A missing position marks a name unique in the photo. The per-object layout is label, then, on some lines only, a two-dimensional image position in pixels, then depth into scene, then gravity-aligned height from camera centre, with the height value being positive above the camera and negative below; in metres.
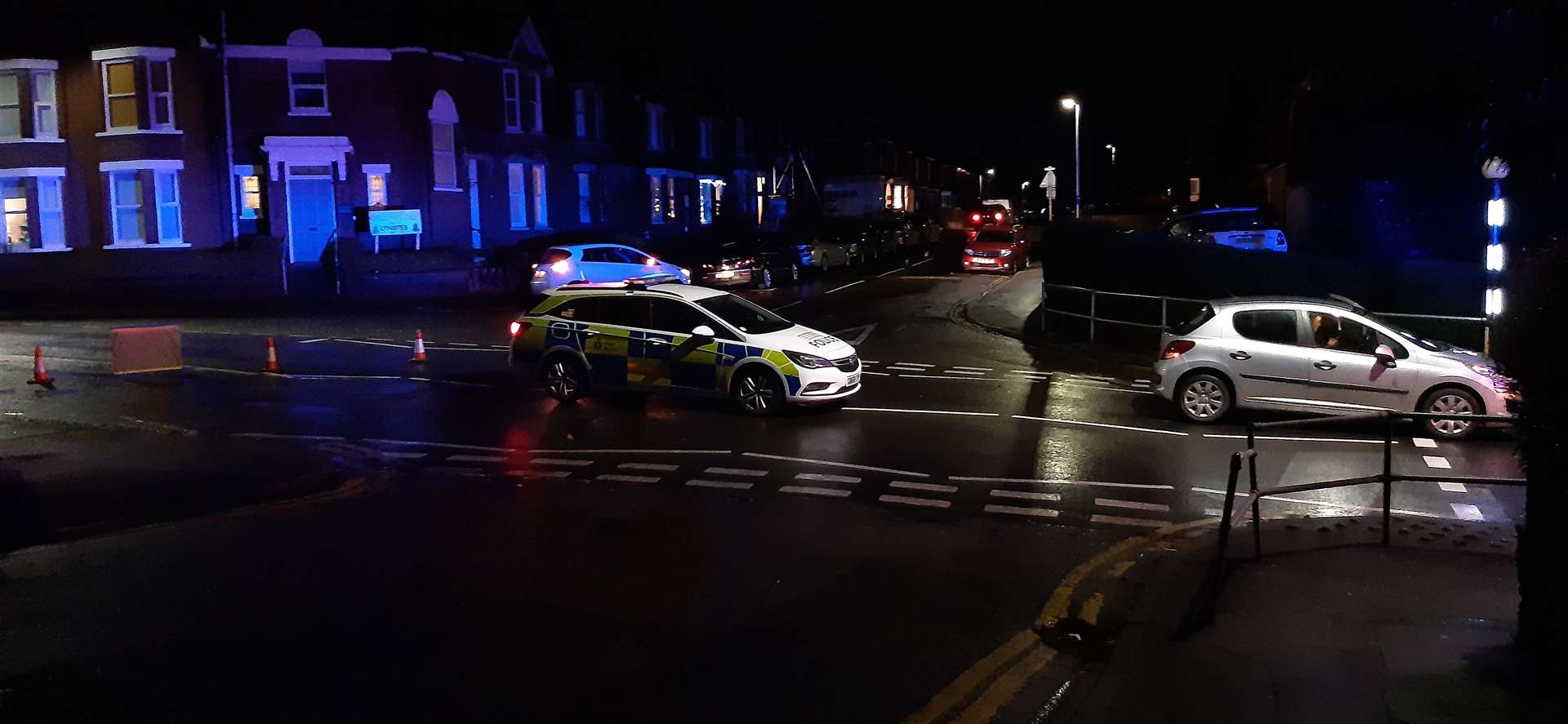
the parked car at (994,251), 41.34 +0.11
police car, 15.84 -1.10
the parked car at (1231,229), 29.98 +0.50
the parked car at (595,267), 31.19 -0.14
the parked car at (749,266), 36.62 -0.20
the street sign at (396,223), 35.53 +1.13
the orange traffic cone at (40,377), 18.83 -1.53
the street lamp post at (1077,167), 43.31 +2.91
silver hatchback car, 14.41 -1.32
